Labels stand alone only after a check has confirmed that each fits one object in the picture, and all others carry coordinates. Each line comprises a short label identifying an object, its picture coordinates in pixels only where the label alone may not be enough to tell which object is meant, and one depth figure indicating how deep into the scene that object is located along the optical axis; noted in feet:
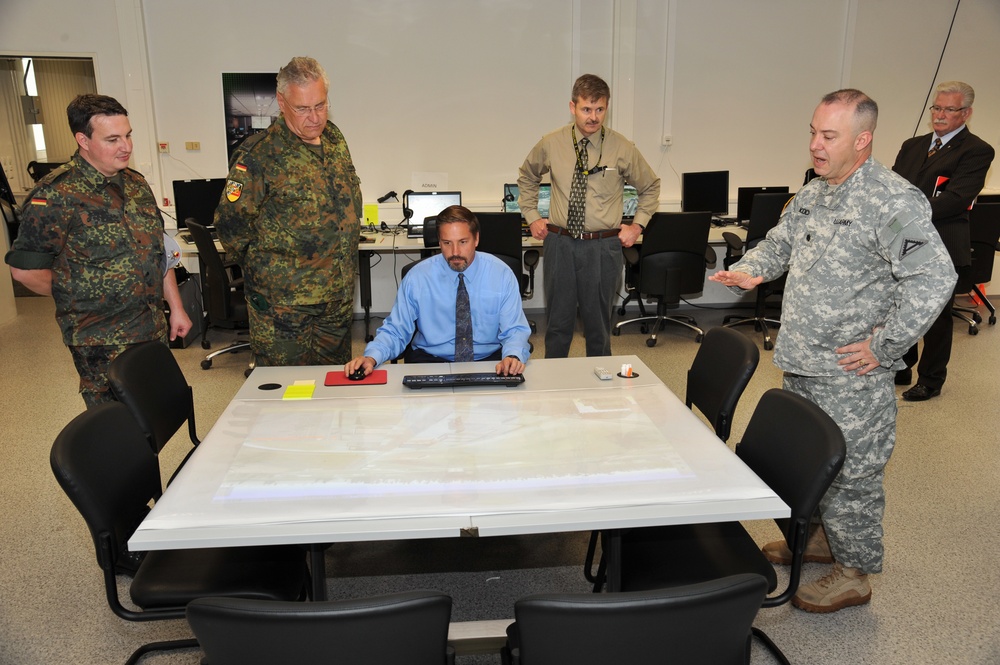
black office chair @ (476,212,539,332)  17.53
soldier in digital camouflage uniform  7.36
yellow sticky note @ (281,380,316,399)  8.27
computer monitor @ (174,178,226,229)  18.90
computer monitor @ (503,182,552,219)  20.63
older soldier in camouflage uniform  10.25
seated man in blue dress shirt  9.80
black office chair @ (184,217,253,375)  16.15
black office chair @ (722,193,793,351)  18.51
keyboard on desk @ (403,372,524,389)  8.48
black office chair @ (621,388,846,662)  6.42
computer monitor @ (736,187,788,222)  21.47
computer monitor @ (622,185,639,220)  20.22
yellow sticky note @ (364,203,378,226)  20.54
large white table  5.71
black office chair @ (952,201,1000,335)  18.84
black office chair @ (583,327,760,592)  8.34
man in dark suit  13.46
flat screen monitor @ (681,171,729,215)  21.04
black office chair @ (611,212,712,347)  18.11
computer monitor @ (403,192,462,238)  20.30
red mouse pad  8.61
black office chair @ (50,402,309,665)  6.23
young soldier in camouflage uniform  8.46
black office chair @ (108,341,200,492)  7.84
